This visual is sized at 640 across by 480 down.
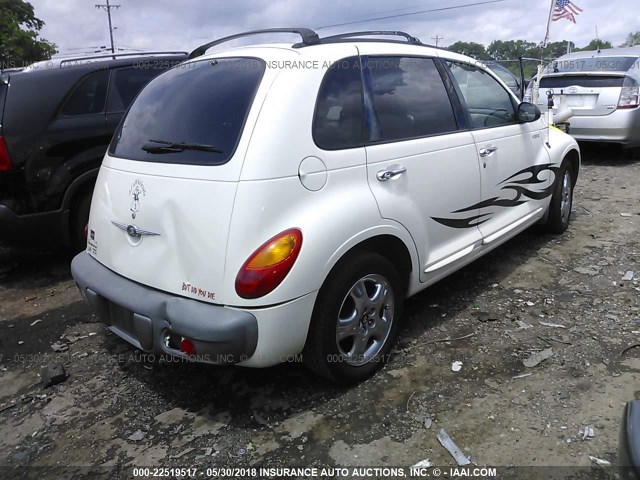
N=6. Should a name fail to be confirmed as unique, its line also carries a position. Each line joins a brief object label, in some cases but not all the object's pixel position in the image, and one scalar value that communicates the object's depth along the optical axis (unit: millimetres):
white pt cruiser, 2381
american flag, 24067
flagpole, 27862
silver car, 8016
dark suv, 4281
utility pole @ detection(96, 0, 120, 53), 54212
